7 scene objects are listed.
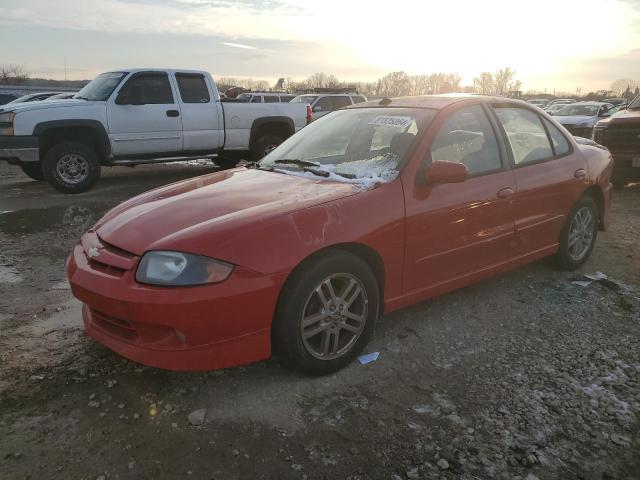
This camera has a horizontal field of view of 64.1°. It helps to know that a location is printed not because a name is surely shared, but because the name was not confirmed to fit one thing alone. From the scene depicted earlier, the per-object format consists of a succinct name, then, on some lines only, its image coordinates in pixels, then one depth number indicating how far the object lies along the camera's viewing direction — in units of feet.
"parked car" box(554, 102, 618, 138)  59.52
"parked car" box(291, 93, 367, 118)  59.06
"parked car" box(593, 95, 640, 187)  27.35
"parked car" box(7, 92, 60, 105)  48.39
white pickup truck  26.00
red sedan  8.29
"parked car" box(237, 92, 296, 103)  69.38
